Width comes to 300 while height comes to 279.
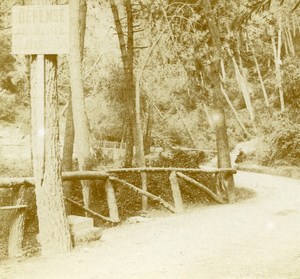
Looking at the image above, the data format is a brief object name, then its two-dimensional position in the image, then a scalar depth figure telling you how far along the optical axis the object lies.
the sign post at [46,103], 6.28
